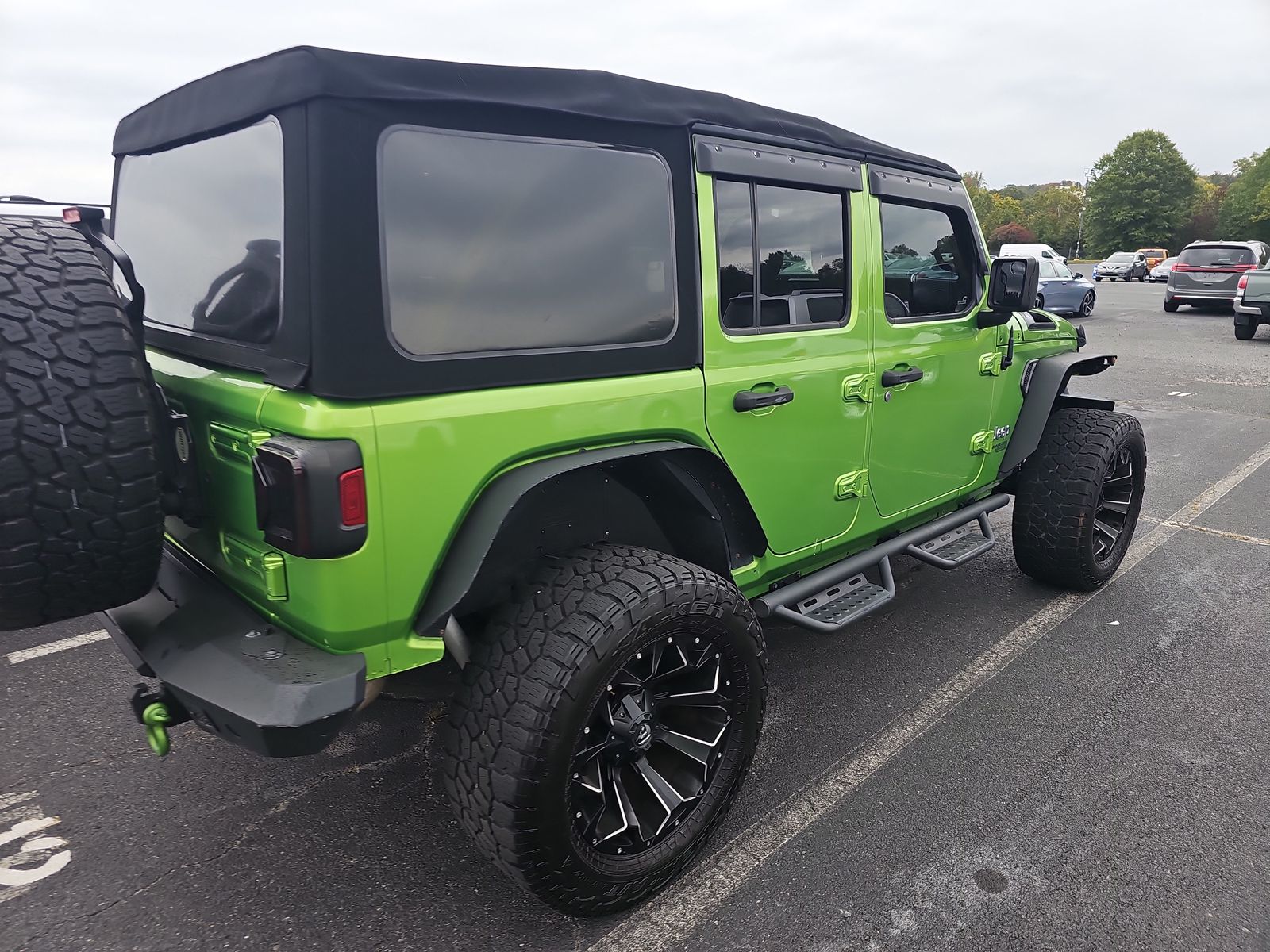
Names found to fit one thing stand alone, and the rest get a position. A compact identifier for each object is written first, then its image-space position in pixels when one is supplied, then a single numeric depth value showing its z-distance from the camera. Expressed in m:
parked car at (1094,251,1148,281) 42.46
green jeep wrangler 1.74
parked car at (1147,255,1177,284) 30.37
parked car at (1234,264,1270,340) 14.23
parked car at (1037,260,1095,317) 19.06
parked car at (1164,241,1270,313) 18.69
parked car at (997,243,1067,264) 19.10
